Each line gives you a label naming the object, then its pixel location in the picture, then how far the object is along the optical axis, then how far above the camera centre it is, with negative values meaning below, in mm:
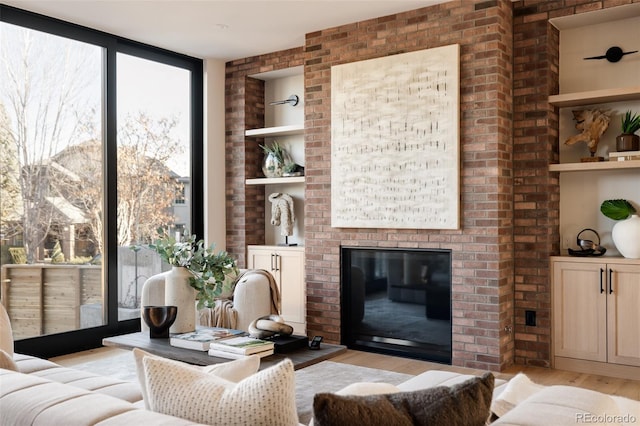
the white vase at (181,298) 3498 -503
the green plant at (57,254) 4680 -325
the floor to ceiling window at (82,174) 4461 +330
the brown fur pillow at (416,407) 1168 -403
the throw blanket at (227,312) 4582 -780
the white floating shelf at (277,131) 5513 +782
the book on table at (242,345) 2930 -673
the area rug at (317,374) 3830 -1133
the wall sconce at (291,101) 5875 +1113
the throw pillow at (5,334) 2500 -518
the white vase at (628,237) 3978 -174
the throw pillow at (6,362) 1928 -490
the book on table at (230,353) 2904 -708
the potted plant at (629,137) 4070 +515
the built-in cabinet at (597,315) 3982 -720
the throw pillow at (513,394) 1801 -590
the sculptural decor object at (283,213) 5719 -6
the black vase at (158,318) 3383 -603
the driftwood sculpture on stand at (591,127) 4223 +604
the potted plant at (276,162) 5738 +495
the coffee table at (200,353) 2910 -728
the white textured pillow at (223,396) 1333 -430
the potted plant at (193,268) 3527 -337
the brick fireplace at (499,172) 4203 +285
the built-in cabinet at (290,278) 5473 -620
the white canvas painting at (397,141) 4348 +549
